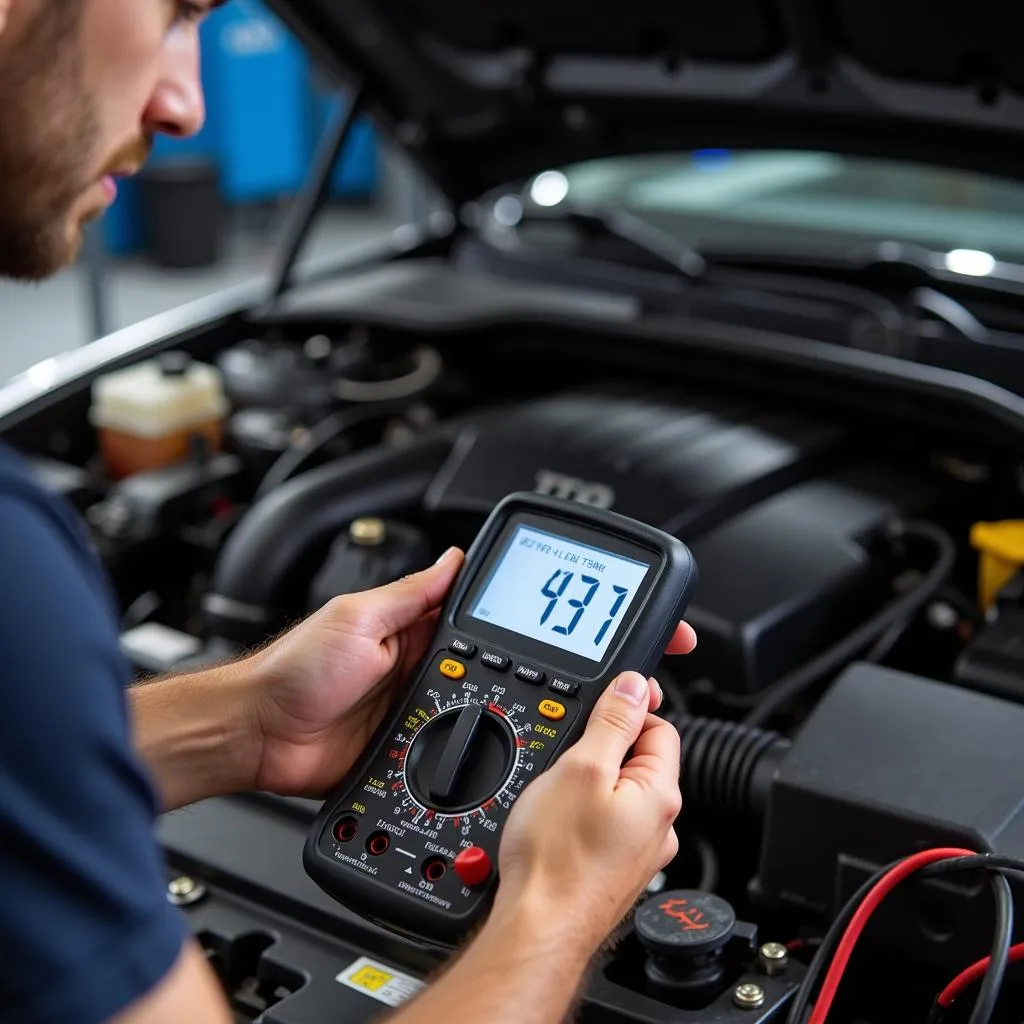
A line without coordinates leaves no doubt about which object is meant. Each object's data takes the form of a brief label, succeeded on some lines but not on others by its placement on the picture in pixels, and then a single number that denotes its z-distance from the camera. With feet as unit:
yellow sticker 3.01
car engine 2.91
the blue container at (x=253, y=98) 18.29
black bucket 17.78
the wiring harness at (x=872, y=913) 2.70
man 2.09
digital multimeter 2.76
